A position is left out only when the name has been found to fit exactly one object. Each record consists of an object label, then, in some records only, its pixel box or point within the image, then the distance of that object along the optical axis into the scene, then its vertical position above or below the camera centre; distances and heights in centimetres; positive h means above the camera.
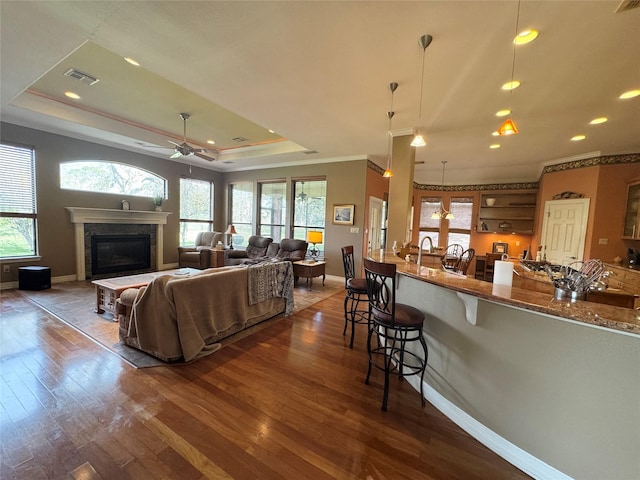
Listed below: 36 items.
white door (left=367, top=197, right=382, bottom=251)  628 +6
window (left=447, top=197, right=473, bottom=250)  817 +24
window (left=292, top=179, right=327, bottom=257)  662 +41
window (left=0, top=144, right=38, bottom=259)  441 +13
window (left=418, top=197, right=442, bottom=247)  857 +25
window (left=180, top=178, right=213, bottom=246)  731 +28
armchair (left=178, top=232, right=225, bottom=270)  650 -101
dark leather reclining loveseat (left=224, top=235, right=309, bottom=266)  595 -77
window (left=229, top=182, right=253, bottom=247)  785 +29
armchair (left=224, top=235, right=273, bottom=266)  651 -86
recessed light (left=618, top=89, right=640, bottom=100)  281 +159
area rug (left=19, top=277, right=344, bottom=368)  261 -140
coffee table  334 -102
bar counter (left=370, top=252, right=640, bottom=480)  123 -85
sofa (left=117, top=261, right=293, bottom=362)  243 -99
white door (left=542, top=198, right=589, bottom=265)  523 +8
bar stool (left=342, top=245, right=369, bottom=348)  297 -72
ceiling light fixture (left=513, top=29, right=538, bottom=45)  199 +156
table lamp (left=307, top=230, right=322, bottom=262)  588 -35
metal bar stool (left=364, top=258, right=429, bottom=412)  194 -72
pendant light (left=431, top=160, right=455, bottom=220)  673 +42
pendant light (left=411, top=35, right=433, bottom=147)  208 +154
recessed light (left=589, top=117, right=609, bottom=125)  353 +161
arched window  520 +81
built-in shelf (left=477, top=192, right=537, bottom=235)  734 +52
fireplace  558 -91
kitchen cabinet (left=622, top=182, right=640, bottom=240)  455 +39
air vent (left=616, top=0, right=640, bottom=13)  168 +155
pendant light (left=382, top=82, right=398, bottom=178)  279 +154
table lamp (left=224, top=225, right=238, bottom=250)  693 -33
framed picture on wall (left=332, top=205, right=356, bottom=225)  601 +23
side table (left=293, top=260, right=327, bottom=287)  531 -100
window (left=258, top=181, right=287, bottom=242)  727 +34
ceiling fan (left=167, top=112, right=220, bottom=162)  427 +117
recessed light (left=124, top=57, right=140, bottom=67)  256 +158
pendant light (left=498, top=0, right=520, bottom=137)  199 +155
